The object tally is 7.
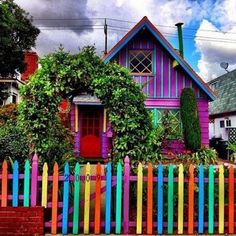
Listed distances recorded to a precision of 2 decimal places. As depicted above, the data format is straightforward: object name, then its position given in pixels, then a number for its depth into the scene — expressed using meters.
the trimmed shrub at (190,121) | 9.53
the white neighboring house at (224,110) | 14.68
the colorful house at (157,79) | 9.96
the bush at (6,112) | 10.14
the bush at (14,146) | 5.09
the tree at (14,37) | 14.72
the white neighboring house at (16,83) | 17.04
